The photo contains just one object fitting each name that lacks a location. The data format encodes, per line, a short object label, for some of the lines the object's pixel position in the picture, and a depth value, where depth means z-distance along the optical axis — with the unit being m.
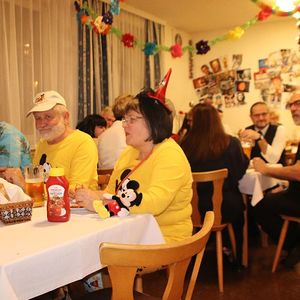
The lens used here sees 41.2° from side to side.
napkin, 1.44
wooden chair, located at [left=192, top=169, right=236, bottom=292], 2.43
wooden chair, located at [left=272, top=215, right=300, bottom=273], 2.79
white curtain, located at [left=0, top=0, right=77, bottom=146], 3.58
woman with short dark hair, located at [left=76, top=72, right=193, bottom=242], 1.53
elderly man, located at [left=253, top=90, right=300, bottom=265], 2.71
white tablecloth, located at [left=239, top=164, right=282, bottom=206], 2.79
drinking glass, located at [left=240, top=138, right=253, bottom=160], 3.42
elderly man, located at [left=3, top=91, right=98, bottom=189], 2.13
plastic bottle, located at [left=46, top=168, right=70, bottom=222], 1.36
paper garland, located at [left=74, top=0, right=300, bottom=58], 3.96
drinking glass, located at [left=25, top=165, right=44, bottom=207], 1.58
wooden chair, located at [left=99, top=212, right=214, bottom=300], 0.98
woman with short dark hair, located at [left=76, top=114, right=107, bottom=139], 3.80
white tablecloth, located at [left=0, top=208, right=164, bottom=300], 1.05
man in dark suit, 3.45
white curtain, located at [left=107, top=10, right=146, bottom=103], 4.89
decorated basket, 1.35
